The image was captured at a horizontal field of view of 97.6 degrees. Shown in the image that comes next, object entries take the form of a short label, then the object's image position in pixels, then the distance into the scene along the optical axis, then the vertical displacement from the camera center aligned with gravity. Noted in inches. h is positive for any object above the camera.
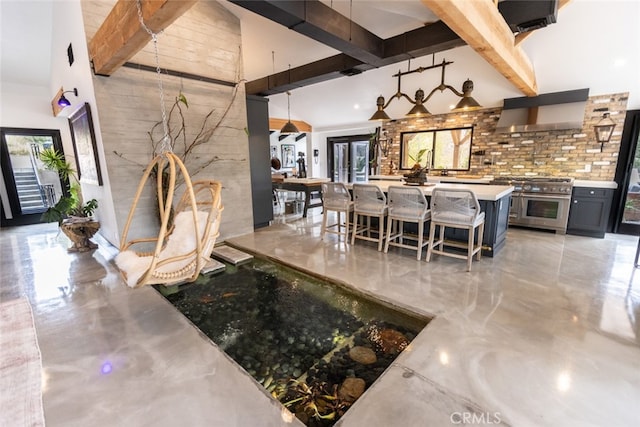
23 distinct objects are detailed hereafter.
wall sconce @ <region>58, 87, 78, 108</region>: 159.5 +37.0
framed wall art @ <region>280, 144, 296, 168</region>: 534.3 +11.7
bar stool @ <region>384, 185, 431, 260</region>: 140.5 -24.6
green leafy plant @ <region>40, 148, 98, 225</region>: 171.5 -24.2
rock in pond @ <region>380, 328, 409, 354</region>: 83.2 -55.4
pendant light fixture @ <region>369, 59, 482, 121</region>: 143.5 +29.6
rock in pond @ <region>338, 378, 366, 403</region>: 67.8 -56.2
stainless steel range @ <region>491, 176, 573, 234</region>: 187.0 -31.0
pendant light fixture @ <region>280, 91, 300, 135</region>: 246.5 +28.7
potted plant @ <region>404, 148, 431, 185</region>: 165.0 -10.0
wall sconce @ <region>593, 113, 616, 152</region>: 181.9 +16.8
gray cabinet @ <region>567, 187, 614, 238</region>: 176.9 -35.8
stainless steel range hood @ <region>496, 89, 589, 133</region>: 191.3 +31.5
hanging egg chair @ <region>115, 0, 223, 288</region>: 80.0 -28.0
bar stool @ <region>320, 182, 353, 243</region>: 165.5 -23.5
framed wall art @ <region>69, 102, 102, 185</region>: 143.6 +12.1
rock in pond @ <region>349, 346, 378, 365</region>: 79.2 -55.7
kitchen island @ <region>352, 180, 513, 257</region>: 140.1 -29.3
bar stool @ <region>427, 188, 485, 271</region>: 127.6 -26.1
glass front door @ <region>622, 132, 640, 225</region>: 183.0 -28.7
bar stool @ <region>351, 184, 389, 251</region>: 154.3 -24.7
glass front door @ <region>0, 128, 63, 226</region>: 231.5 -8.3
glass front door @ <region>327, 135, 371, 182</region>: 368.2 +3.2
